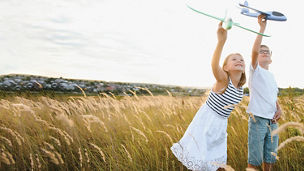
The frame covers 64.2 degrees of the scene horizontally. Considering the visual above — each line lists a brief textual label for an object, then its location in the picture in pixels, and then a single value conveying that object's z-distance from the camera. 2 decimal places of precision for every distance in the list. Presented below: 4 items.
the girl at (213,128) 2.16
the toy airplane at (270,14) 2.47
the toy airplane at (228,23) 1.33
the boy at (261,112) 2.56
